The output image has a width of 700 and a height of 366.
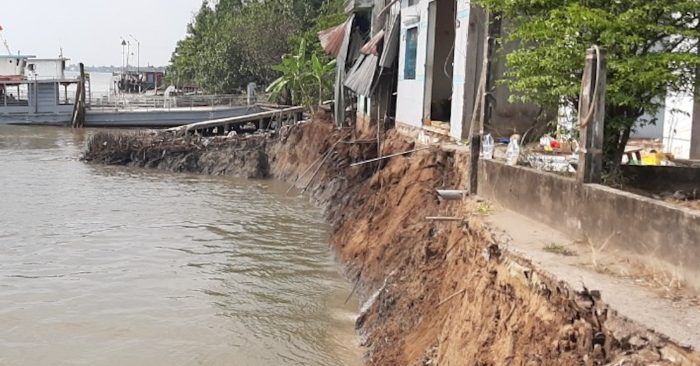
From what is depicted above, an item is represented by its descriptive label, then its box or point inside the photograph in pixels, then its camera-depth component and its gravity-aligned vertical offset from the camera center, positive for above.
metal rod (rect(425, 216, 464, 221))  7.48 -1.13
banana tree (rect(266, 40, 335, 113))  31.10 +1.83
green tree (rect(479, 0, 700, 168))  6.40 +0.76
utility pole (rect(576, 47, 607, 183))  6.02 +0.10
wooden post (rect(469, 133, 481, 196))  9.00 -0.57
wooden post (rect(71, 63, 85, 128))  45.22 -0.14
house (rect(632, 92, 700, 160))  10.56 -0.04
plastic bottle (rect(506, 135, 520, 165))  8.44 -0.37
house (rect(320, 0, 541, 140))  11.92 +1.22
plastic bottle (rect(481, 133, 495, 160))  9.04 -0.33
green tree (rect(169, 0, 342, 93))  47.50 +5.23
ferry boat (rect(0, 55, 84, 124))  45.62 +0.88
